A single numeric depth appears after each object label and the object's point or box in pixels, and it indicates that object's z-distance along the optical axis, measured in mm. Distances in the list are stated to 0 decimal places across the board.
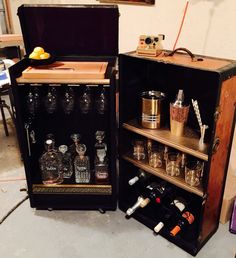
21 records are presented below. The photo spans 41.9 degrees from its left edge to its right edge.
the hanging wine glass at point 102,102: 1780
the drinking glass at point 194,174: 1625
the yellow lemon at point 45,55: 1775
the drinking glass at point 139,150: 1881
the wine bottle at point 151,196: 1837
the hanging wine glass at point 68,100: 1820
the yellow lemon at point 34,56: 1765
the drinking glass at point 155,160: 1793
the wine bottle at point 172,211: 1767
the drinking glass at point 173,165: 1718
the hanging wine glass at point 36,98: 1815
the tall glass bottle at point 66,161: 1995
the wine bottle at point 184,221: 1725
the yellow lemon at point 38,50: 1776
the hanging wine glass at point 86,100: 1802
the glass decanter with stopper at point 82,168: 2016
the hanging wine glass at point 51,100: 1802
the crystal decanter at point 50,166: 2010
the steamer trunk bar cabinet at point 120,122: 1610
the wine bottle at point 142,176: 1975
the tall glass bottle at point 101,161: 1953
